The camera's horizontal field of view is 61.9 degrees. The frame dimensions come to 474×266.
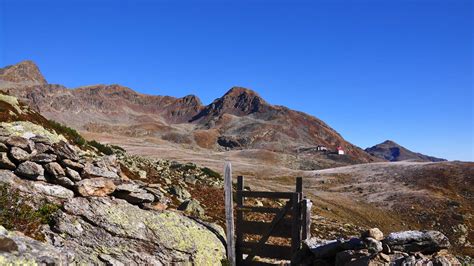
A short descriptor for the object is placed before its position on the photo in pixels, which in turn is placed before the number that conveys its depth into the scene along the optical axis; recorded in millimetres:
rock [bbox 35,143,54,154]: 10375
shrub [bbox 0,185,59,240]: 8648
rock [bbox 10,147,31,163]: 9914
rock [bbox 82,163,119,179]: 11001
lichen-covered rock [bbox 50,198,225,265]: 9234
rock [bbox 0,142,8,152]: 9984
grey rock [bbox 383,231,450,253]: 10531
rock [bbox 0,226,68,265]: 6730
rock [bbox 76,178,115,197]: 10516
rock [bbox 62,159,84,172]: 10633
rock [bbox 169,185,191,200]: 23355
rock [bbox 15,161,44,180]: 9906
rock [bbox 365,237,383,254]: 10531
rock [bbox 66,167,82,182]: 10570
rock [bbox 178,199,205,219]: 18719
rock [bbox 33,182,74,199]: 10039
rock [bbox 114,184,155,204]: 11362
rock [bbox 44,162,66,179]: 10320
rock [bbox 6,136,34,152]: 10094
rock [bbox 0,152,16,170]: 9789
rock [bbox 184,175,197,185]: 31733
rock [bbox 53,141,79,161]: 10648
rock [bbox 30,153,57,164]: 10203
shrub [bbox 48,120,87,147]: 23734
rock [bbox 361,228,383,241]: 11094
